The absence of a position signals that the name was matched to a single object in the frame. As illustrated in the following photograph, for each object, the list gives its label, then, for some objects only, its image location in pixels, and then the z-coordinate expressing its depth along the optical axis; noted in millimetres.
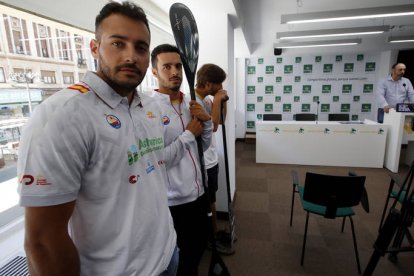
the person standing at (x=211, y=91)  1910
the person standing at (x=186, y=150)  1361
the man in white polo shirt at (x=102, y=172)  556
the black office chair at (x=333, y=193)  1850
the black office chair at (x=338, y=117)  5953
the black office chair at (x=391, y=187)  2051
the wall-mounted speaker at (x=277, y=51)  6254
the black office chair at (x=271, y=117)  5943
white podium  3946
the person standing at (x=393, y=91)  4684
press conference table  4289
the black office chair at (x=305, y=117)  5930
